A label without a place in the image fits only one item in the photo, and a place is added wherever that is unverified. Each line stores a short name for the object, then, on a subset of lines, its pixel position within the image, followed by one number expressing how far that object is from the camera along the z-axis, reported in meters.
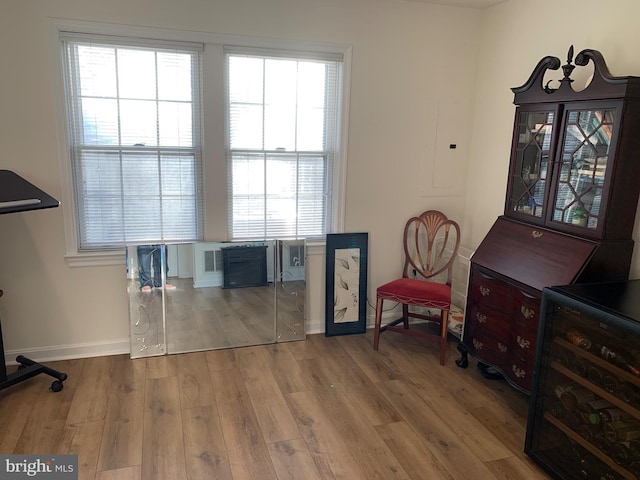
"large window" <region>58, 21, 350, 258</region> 3.19
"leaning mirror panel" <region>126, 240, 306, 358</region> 3.43
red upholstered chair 3.44
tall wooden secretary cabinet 2.51
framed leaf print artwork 3.84
